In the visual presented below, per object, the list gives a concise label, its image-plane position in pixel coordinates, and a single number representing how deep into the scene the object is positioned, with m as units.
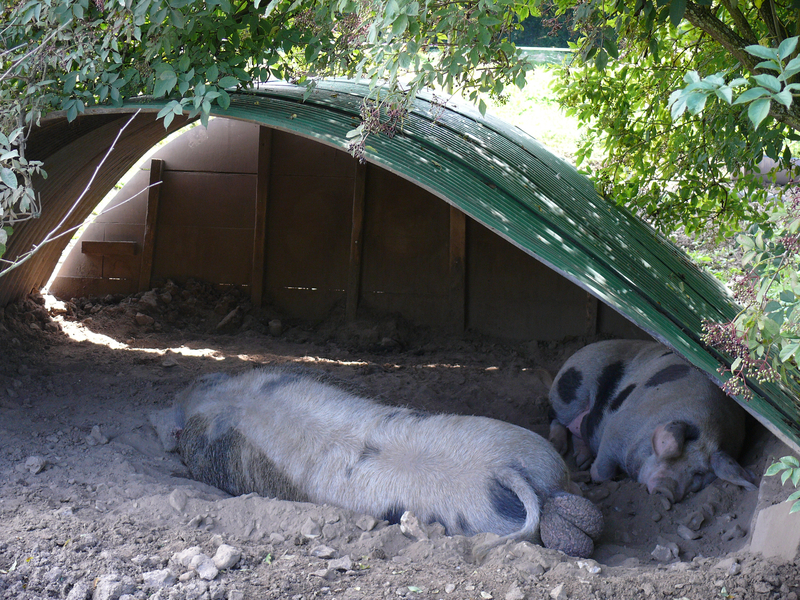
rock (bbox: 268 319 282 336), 6.51
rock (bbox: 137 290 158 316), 6.51
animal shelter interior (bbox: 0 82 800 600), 2.36
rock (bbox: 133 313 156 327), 6.32
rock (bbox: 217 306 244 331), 6.48
